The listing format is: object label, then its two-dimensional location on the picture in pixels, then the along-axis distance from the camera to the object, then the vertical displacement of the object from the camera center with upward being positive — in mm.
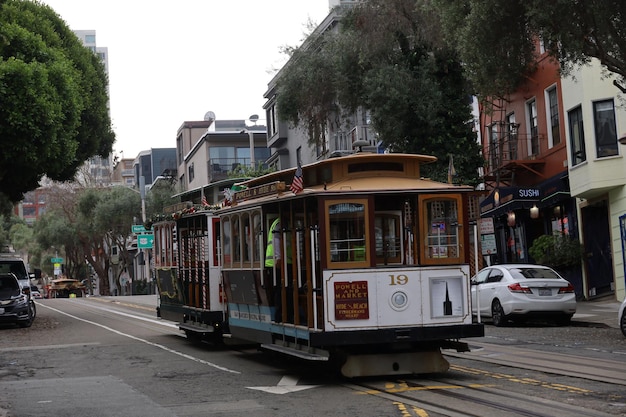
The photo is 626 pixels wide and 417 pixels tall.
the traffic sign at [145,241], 45250 +3012
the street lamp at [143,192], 58156 +6979
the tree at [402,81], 29141 +6719
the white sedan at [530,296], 21625 -281
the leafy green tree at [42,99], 24969 +5911
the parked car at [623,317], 17906 -708
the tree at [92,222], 66000 +6079
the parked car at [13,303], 26062 +170
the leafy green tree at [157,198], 66000 +7307
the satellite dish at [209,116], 83812 +16368
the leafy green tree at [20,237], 95438 +7244
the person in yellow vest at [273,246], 13703 +742
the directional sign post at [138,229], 48703 +3849
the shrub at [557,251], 29438 +1020
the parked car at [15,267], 32219 +1450
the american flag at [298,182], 12906 +1543
